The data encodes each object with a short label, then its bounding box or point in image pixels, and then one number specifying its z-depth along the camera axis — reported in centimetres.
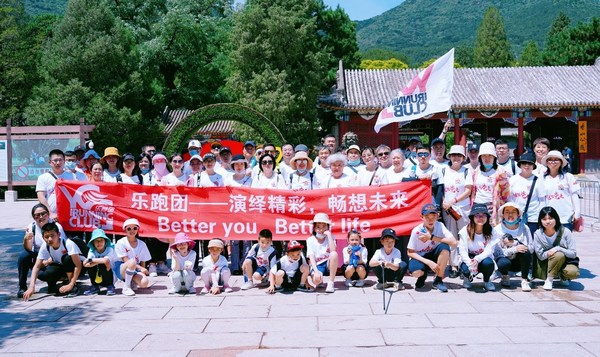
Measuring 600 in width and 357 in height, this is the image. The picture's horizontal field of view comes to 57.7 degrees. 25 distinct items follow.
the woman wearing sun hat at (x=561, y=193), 642
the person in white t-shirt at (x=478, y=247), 601
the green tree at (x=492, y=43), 5581
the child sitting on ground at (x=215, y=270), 625
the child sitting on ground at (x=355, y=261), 635
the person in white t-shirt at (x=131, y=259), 624
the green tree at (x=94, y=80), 2344
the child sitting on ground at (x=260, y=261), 636
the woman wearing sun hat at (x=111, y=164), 745
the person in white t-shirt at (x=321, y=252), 617
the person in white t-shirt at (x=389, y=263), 610
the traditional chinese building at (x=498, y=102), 2402
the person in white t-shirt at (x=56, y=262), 613
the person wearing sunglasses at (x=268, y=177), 725
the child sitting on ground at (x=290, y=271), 613
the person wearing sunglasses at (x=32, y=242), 621
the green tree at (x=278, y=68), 2392
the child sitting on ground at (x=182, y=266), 616
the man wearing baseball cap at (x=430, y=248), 607
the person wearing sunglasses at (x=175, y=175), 758
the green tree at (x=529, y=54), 5247
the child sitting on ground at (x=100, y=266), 621
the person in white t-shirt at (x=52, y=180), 718
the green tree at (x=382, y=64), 4952
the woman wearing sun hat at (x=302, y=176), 713
